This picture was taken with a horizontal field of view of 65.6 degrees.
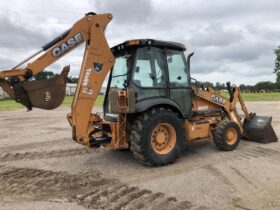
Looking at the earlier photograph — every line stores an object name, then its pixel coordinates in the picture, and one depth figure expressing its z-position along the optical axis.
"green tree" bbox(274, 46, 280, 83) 43.96
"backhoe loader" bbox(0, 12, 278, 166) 4.02
